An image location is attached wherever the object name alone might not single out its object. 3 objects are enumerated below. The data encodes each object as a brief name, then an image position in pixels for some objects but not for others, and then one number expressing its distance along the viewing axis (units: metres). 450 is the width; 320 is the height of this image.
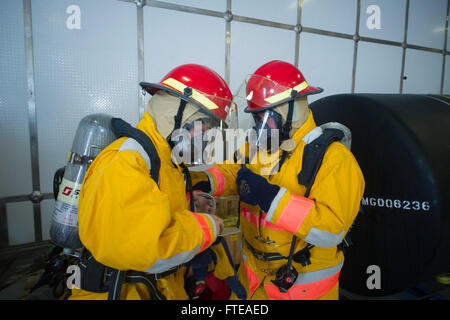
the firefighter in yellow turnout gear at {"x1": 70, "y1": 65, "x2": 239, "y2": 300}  0.93
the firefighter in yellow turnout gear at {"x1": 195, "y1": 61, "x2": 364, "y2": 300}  1.31
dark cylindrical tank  1.73
